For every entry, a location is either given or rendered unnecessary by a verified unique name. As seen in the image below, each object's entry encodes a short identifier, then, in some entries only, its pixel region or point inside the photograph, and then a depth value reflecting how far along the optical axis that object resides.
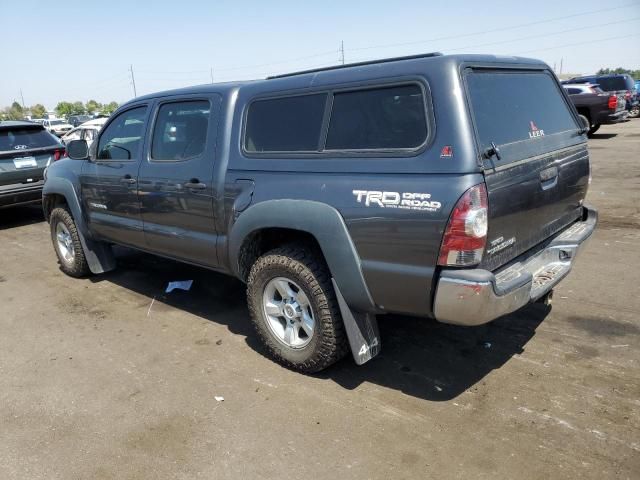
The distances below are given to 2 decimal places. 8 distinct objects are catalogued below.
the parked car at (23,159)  8.30
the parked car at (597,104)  16.14
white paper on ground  5.32
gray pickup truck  2.69
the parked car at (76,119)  40.69
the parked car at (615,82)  19.58
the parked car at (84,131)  17.70
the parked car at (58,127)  31.22
